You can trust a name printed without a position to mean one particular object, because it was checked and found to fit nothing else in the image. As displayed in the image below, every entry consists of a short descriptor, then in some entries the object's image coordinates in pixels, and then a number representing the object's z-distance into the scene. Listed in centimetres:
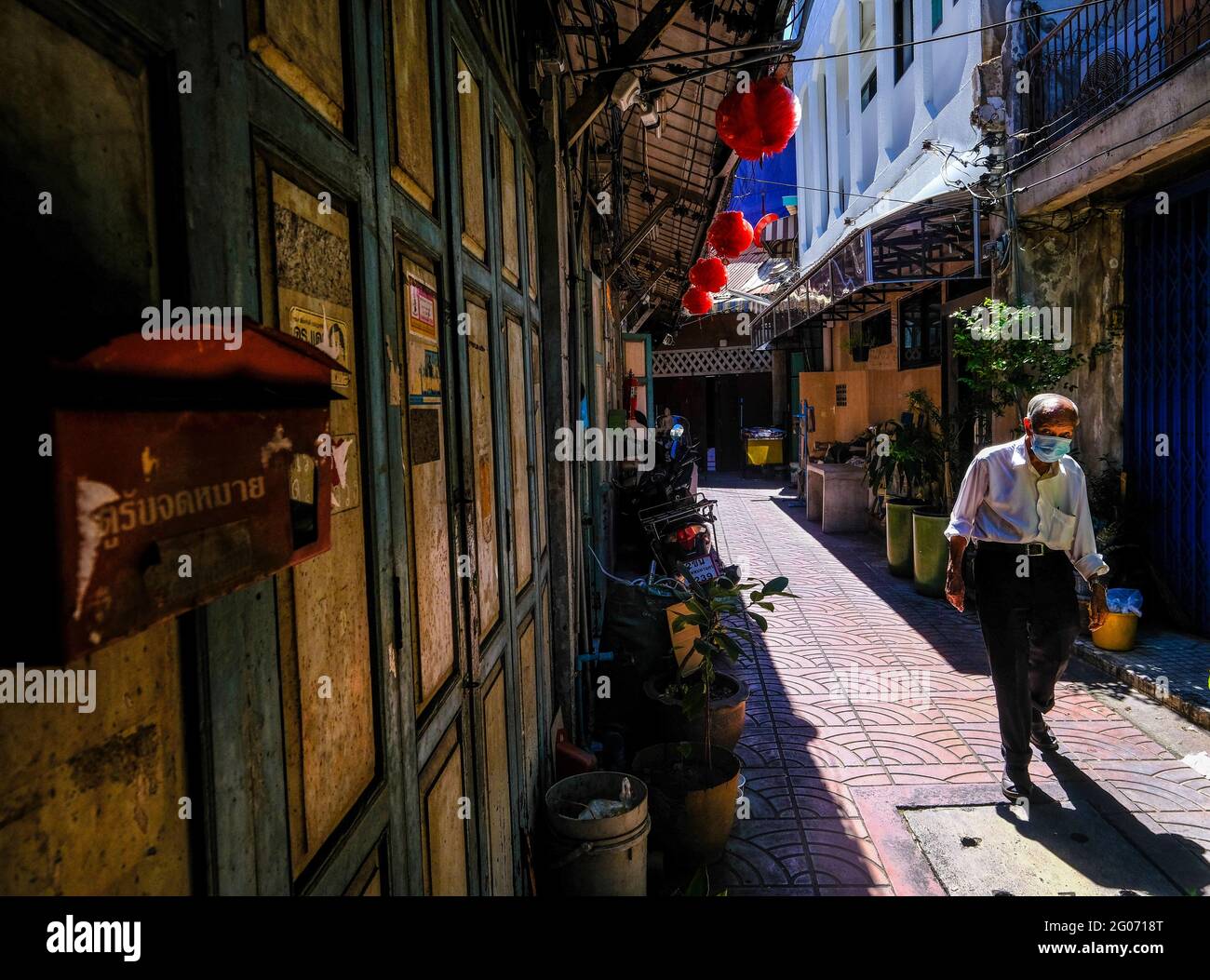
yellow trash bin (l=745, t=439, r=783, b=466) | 2488
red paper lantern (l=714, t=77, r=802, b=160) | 498
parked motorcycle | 938
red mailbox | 67
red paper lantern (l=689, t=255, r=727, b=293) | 1018
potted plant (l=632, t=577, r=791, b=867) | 415
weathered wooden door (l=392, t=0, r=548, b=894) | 225
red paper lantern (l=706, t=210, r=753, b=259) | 834
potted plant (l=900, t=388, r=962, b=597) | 949
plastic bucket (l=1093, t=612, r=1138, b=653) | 691
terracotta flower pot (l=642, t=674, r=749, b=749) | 498
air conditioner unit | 683
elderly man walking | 470
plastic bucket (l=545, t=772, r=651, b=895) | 336
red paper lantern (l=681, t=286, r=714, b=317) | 1193
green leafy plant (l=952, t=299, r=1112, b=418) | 799
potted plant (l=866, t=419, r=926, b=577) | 1057
